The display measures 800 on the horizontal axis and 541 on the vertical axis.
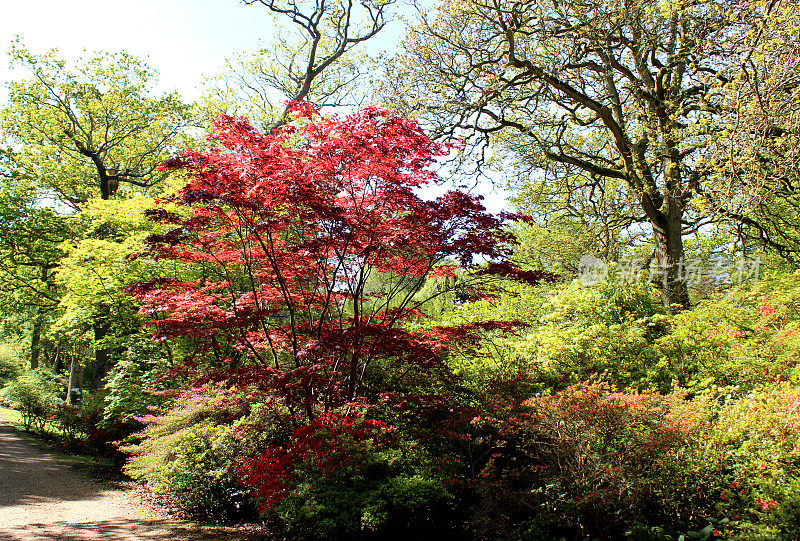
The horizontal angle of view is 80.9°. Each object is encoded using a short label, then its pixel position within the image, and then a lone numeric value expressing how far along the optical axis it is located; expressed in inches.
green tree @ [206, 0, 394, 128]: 589.0
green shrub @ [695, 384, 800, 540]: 128.4
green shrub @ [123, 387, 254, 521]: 223.3
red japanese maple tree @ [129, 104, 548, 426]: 196.2
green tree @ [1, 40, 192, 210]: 542.0
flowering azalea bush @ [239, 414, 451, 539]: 168.6
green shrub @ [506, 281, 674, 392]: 238.1
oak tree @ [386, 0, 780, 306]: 337.1
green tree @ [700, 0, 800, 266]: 221.6
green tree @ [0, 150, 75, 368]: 559.8
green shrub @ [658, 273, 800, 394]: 209.3
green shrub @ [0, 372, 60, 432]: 524.4
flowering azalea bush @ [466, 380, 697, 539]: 151.4
